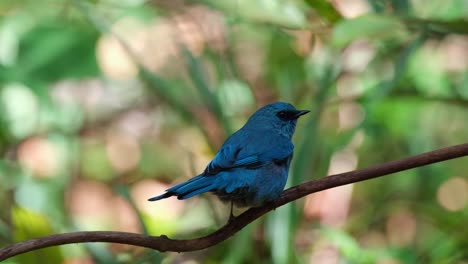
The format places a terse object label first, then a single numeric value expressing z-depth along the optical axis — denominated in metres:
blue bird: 4.68
